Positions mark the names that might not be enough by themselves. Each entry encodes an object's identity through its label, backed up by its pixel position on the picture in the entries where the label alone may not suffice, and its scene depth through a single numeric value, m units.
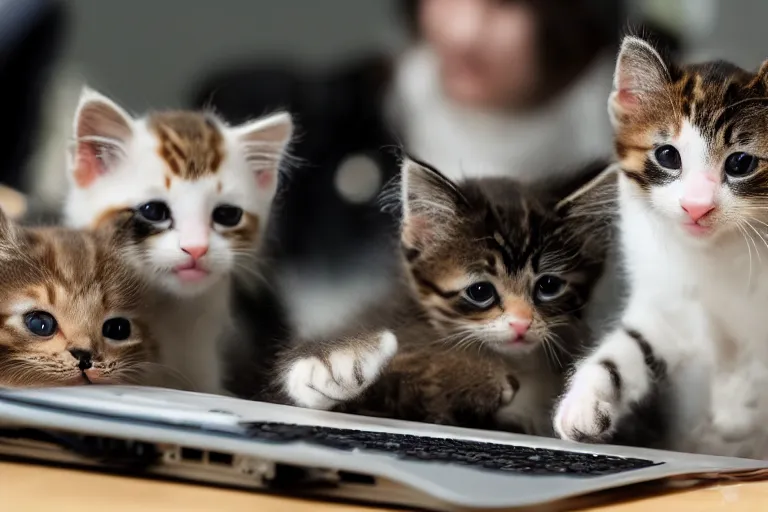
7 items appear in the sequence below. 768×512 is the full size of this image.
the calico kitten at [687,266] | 0.88
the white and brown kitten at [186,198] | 0.95
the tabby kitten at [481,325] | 0.92
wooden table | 0.84
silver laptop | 0.84
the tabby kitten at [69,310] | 0.92
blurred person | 0.93
